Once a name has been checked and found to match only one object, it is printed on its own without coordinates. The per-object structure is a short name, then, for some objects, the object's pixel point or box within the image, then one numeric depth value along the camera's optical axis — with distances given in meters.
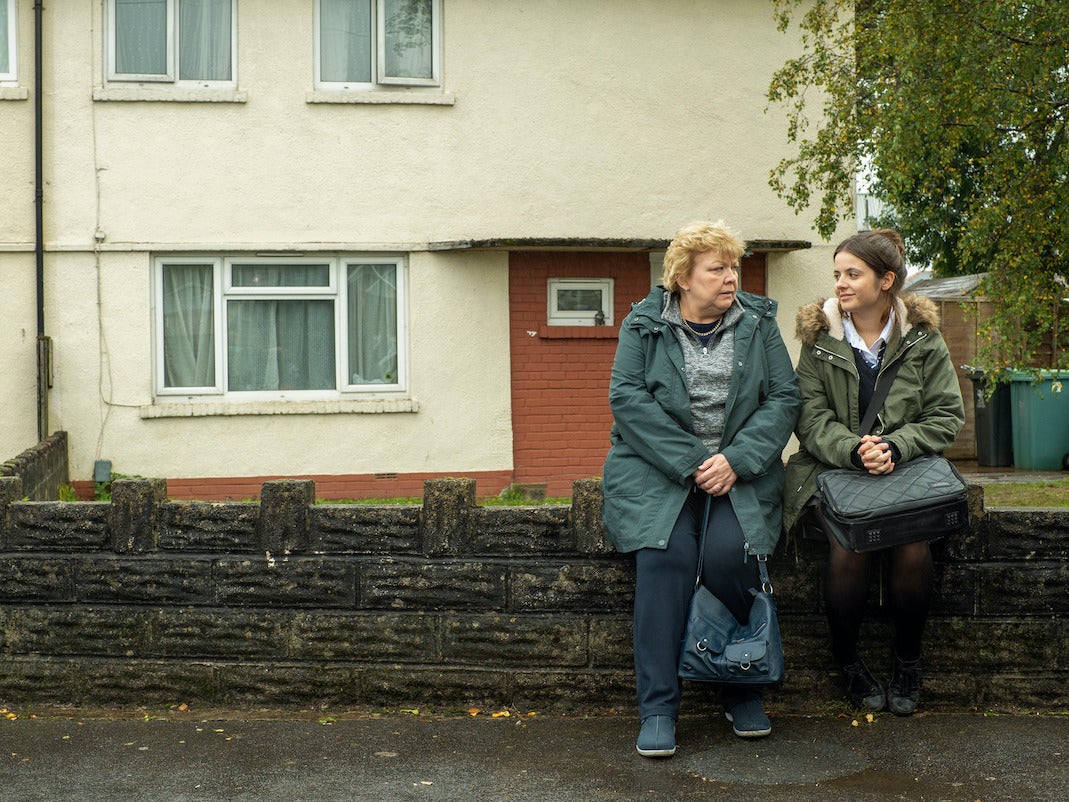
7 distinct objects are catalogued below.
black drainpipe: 13.00
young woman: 5.24
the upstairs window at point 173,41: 13.27
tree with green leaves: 11.09
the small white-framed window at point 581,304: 13.94
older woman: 5.08
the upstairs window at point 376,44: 13.55
